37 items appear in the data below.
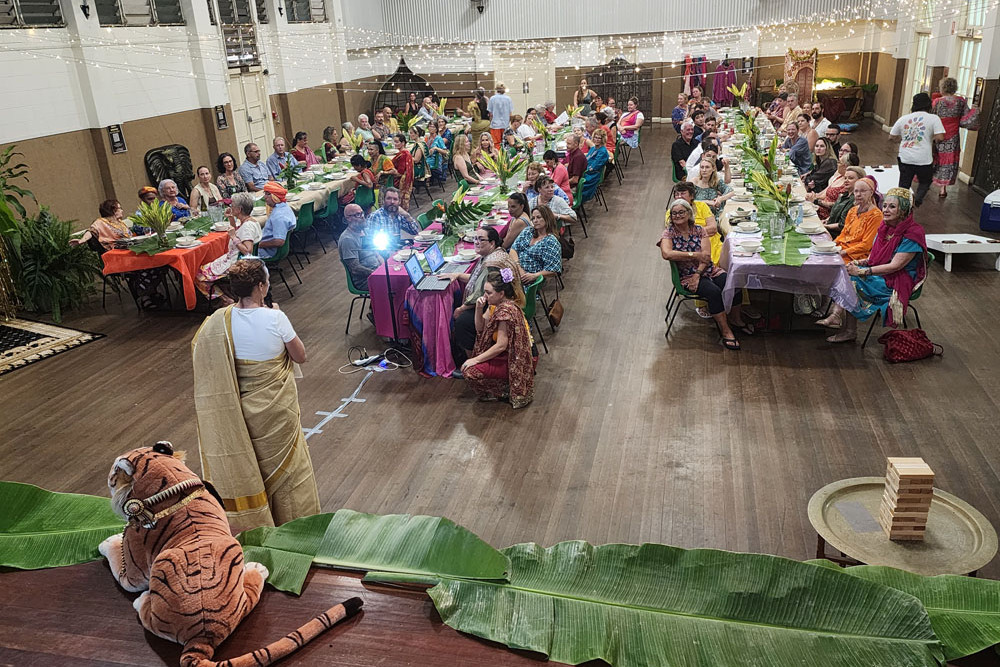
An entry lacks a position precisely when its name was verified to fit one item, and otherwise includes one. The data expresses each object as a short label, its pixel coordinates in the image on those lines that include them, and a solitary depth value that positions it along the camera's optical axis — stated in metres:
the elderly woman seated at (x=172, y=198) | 7.78
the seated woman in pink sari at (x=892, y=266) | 5.34
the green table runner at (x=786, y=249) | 5.53
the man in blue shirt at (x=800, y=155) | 9.43
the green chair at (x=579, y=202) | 8.87
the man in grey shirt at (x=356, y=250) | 6.23
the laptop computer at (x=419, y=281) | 5.45
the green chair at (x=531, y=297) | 5.64
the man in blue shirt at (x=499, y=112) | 14.41
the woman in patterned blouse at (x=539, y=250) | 6.10
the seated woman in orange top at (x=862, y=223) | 5.92
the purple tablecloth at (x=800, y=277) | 5.48
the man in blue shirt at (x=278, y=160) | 10.09
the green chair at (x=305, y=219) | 8.18
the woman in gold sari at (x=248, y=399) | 3.08
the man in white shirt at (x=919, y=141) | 8.73
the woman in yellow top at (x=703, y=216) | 6.34
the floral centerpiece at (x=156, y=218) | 6.73
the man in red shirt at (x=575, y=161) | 9.58
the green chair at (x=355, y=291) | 6.37
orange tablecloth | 6.68
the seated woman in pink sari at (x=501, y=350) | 4.95
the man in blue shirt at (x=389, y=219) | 6.48
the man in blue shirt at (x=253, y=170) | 9.36
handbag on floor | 5.46
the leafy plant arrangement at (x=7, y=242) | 6.89
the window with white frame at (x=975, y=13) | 10.34
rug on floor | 6.35
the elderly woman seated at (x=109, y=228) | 7.08
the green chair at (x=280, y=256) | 7.34
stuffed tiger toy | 1.89
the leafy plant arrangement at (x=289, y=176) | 8.91
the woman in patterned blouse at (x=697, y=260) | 5.88
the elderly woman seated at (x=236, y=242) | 6.60
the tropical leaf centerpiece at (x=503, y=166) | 8.19
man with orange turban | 7.21
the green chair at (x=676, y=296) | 6.01
